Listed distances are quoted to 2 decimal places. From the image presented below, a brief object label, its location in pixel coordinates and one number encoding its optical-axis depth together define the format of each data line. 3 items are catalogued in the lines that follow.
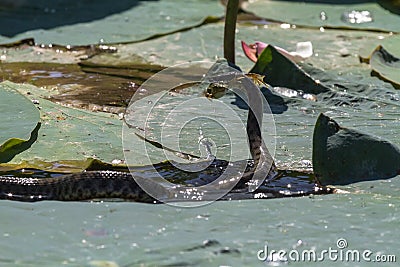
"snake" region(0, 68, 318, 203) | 7.85
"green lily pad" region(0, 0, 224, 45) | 13.76
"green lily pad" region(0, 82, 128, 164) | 8.41
